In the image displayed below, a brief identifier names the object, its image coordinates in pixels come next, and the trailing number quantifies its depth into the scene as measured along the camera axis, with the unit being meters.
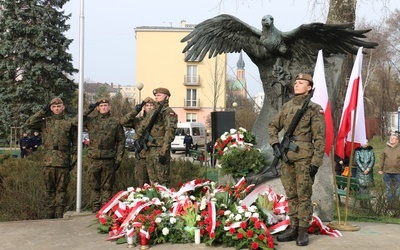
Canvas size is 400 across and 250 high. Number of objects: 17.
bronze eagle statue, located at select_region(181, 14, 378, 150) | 7.12
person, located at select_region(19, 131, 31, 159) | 18.39
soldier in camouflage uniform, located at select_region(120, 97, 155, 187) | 7.39
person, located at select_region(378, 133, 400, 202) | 10.14
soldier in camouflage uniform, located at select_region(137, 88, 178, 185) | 7.15
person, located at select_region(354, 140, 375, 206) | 10.39
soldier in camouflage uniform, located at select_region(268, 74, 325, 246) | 5.40
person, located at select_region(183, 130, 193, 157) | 24.41
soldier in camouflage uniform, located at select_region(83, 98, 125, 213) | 7.49
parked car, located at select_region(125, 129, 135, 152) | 27.46
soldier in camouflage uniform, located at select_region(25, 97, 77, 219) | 7.52
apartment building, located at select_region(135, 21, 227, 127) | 49.28
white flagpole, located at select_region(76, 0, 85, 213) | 7.43
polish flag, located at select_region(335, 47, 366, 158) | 6.41
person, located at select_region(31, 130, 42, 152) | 18.45
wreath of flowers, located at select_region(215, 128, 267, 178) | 7.14
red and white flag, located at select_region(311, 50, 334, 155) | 6.29
